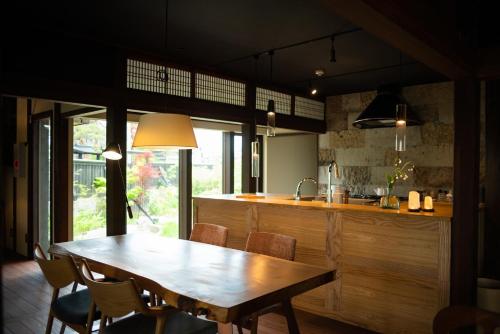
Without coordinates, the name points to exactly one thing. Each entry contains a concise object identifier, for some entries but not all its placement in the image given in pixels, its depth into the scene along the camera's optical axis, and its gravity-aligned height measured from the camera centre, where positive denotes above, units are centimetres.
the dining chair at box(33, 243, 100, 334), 212 -87
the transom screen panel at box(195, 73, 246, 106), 446 +88
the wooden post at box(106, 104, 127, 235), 362 -15
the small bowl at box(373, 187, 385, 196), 428 -34
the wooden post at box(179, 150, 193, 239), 560 -48
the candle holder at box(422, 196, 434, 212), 283 -31
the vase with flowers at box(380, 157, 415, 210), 296 -30
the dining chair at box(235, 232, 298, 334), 227 -62
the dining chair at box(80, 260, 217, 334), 178 -74
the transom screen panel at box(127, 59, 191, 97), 380 +86
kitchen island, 264 -72
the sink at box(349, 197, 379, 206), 427 -44
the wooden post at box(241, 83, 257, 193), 499 +23
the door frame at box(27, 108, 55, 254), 520 -33
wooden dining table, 169 -61
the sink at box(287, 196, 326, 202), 420 -41
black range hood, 486 +68
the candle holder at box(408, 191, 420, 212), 282 -29
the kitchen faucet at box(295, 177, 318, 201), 383 -35
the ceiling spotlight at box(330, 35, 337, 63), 339 +98
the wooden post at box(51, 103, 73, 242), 479 -22
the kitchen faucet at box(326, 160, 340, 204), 362 -30
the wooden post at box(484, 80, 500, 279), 350 -22
